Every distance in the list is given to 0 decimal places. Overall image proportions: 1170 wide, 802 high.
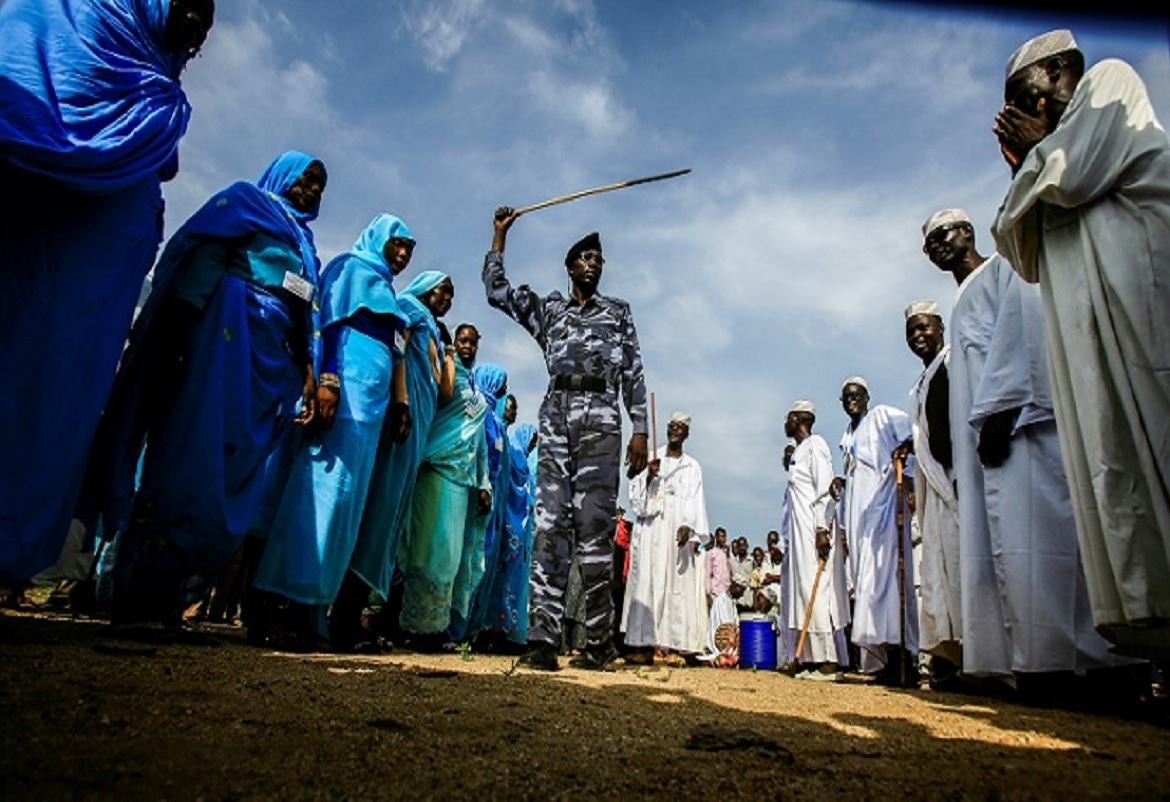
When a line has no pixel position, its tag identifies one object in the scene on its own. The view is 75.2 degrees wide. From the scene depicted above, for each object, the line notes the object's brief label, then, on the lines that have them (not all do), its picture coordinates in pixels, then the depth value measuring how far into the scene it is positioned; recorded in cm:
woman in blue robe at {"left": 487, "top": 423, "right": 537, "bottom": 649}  766
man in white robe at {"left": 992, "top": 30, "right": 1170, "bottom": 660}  229
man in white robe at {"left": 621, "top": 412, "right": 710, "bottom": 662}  846
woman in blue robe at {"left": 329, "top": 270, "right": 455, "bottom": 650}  459
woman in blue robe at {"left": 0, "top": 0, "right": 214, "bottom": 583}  280
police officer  460
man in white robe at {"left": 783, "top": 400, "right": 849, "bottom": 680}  736
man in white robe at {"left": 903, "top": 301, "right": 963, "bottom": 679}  439
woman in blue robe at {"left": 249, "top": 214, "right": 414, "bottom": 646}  397
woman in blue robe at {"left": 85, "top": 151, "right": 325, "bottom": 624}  360
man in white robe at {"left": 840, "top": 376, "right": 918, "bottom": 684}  589
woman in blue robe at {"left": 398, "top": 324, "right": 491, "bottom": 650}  548
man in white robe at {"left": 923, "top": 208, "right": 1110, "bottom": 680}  327
